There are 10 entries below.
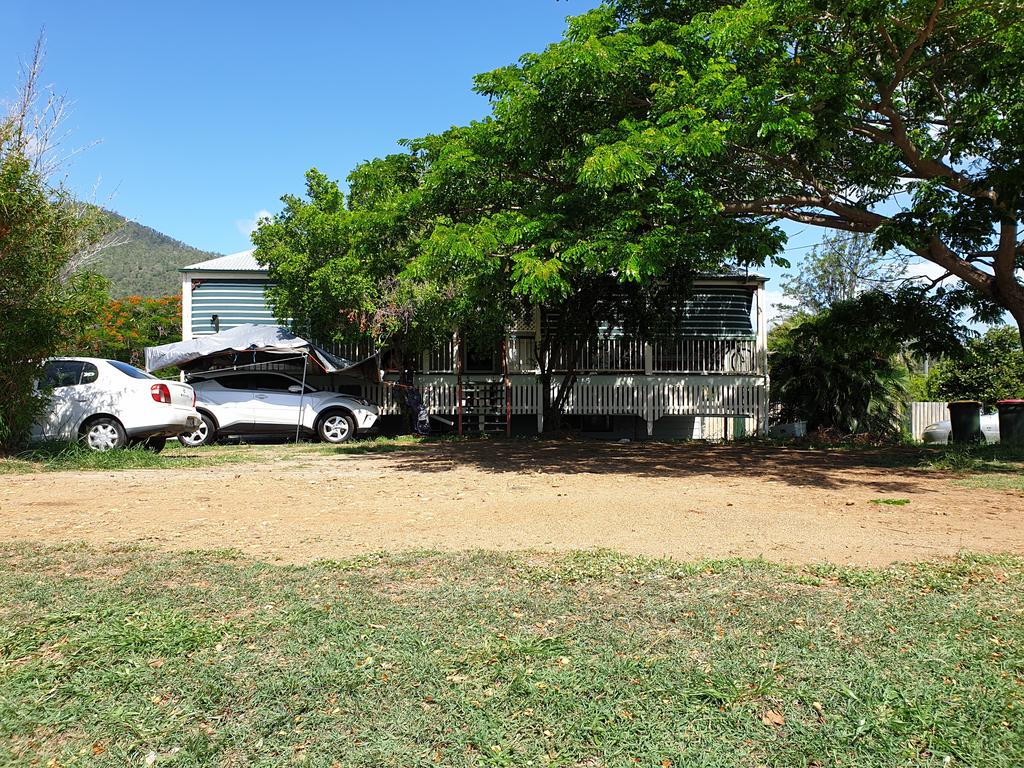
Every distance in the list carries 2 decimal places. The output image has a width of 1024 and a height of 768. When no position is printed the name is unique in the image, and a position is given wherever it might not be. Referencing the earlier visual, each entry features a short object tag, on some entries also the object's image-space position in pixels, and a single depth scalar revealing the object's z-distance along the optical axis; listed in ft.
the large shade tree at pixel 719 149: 28.89
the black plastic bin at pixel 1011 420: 45.93
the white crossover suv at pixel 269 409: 46.03
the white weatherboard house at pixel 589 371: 55.31
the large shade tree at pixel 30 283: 29.76
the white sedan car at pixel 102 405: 34.41
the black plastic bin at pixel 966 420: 50.65
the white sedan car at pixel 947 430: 56.44
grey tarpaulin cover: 47.19
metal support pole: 47.21
